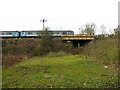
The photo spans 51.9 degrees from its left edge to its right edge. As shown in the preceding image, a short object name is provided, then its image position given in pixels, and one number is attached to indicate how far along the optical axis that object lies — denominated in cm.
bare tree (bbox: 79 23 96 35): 3953
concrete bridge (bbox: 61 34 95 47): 2875
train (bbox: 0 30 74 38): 3450
